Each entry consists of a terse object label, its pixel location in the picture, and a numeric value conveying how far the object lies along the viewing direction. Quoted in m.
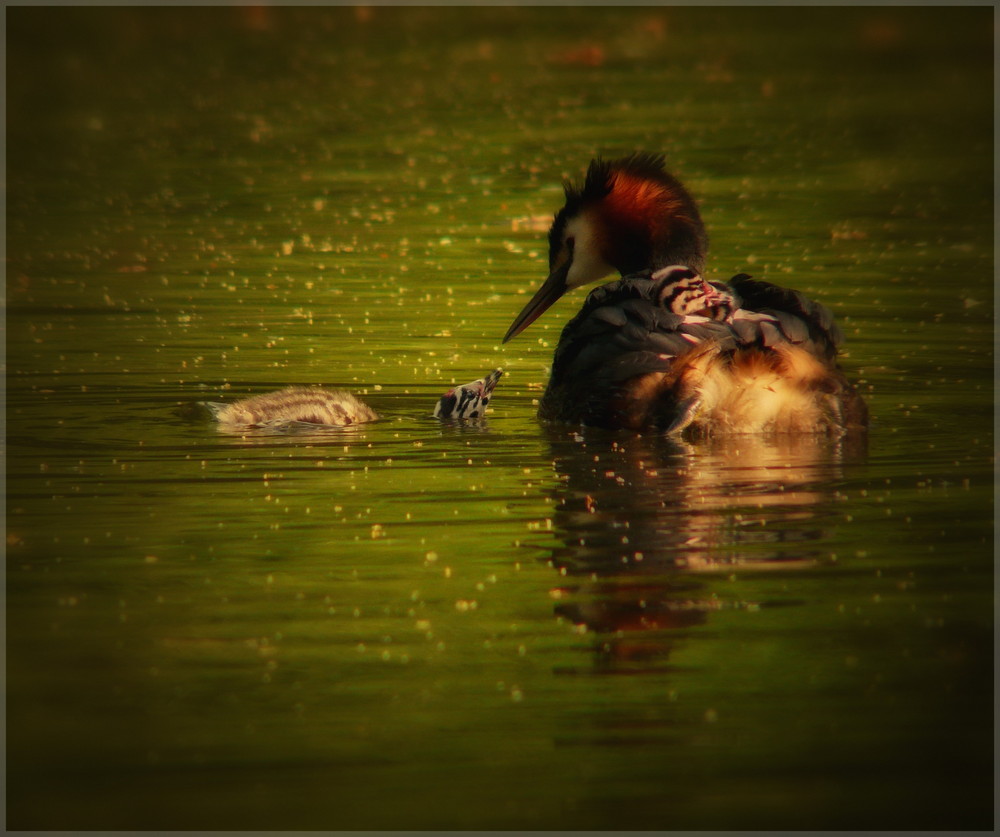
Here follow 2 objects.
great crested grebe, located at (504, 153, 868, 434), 14.01
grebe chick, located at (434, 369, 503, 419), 15.54
